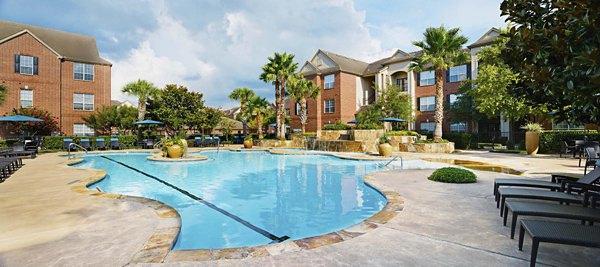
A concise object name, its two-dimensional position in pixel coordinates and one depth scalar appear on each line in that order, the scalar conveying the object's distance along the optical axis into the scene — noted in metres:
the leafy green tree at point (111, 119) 25.88
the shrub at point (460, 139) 24.19
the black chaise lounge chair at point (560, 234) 2.53
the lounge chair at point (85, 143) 21.47
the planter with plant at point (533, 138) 17.22
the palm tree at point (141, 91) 27.55
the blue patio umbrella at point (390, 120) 24.59
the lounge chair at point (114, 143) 22.75
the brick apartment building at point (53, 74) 25.30
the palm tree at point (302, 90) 28.62
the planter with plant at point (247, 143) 25.39
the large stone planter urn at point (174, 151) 16.17
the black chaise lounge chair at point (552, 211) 3.29
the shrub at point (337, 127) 26.08
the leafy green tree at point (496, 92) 19.12
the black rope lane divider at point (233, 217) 4.82
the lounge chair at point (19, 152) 14.03
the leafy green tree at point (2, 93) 21.63
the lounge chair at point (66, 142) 21.11
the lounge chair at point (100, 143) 22.09
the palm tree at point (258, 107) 34.56
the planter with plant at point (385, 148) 16.44
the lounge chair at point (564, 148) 14.99
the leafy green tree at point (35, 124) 22.37
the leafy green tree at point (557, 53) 2.76
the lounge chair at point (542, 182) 5.09
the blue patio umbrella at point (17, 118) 18.23
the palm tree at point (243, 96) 36.38
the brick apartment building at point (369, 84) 30.50
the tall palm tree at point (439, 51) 20.55
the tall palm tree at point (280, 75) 27.58
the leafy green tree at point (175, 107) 27.11
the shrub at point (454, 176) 7.82
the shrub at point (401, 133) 23.05
